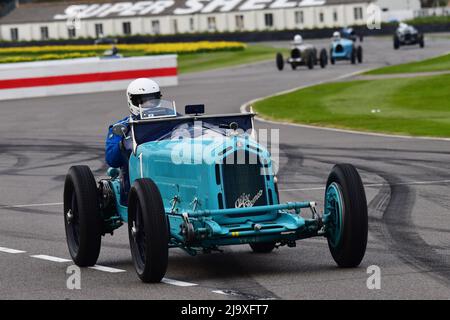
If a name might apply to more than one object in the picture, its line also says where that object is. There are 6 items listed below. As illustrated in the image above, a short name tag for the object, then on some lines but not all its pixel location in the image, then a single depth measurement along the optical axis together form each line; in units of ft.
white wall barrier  139.54
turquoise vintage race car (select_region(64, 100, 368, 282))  33.58
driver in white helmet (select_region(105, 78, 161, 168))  39.58
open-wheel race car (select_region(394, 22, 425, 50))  220.43
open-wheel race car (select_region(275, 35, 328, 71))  171.53
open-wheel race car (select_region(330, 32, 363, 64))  181.06
